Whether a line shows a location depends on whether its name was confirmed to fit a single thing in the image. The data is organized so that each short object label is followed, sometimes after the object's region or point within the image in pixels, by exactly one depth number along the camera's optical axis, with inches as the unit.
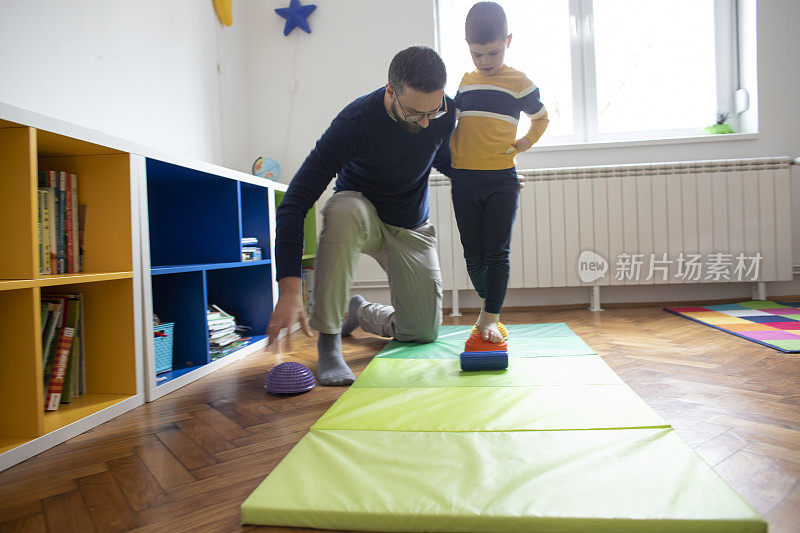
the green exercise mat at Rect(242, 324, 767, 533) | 27.6
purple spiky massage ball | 56.3
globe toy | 118.8
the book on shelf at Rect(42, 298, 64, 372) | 48.8
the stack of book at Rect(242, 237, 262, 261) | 83.9
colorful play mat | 73.8
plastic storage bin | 63.6
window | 124.4
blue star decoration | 121.9
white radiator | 111.6
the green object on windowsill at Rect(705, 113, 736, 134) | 119.5
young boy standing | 66.3
